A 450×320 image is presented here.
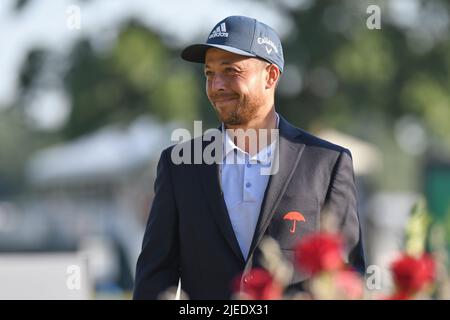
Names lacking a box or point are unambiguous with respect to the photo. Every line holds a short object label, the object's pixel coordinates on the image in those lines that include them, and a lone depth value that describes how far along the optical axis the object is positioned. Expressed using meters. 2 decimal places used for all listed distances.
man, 6.79
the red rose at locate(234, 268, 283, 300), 4.24
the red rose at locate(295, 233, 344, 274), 4.03
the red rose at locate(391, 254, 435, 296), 4.19
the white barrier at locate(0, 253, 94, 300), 14.66
